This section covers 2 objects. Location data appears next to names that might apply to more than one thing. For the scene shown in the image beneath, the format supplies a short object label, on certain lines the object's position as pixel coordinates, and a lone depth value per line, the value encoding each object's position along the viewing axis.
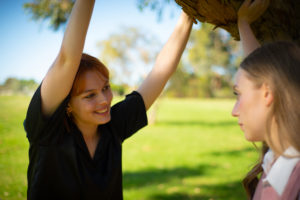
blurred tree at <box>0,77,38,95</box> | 17.75
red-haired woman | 1.53
